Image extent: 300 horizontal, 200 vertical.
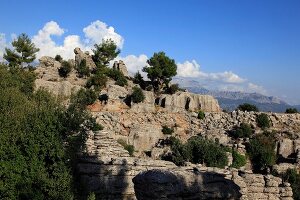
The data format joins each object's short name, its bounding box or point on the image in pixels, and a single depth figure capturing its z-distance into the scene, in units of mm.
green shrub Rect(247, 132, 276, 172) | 50504
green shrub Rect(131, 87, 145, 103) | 58607
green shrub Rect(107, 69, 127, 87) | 67455
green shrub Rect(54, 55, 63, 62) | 73851
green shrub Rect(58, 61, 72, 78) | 67061
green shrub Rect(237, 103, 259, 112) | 67455
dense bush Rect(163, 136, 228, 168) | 44350
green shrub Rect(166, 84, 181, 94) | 67061
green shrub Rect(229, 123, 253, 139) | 55585
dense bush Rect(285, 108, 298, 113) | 66439
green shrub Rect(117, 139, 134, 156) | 46290
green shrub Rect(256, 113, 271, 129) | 58607
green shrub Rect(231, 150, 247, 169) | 48283
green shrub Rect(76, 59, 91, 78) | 67740
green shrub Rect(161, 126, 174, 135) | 53750
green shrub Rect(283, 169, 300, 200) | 41533
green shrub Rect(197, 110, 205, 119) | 59777
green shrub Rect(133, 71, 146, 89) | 70960
